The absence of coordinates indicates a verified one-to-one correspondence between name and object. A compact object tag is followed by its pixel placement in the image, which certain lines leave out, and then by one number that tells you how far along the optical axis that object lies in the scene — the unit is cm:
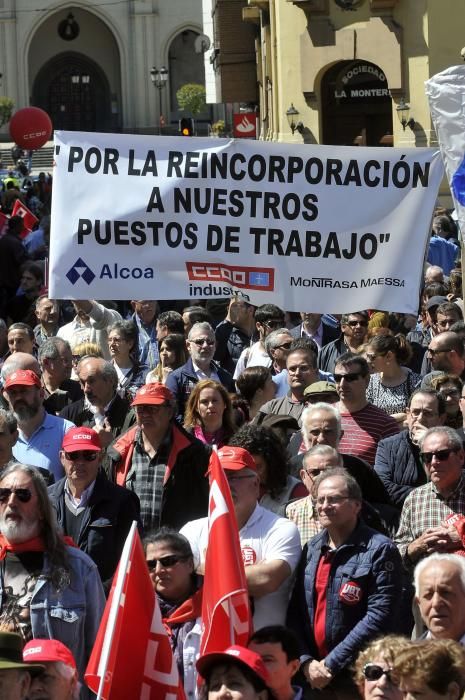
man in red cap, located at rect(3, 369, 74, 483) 1393
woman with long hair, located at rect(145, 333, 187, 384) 1748
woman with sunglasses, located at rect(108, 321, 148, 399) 1774
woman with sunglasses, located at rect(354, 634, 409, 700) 849
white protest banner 1523
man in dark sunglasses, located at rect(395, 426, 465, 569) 1177
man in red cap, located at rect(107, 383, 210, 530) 1287
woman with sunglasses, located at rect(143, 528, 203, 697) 1038
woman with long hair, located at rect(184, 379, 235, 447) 1417
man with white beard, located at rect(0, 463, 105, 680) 1025
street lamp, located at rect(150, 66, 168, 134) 11826
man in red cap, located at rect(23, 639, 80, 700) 857
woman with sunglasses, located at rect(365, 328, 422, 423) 1620
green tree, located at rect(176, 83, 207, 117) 11284
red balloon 5007
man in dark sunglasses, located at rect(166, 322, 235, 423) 1672
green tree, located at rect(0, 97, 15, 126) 11376
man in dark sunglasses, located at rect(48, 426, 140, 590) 1182
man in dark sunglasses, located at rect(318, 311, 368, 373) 1837
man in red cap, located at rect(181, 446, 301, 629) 1102
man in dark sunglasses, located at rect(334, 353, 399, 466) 1412
